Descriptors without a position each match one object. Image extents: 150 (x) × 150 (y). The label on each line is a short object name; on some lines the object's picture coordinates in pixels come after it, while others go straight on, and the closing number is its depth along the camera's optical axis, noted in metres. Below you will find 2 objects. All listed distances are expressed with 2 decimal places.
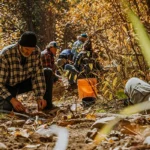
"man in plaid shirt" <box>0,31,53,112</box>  4.12
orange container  5.14
